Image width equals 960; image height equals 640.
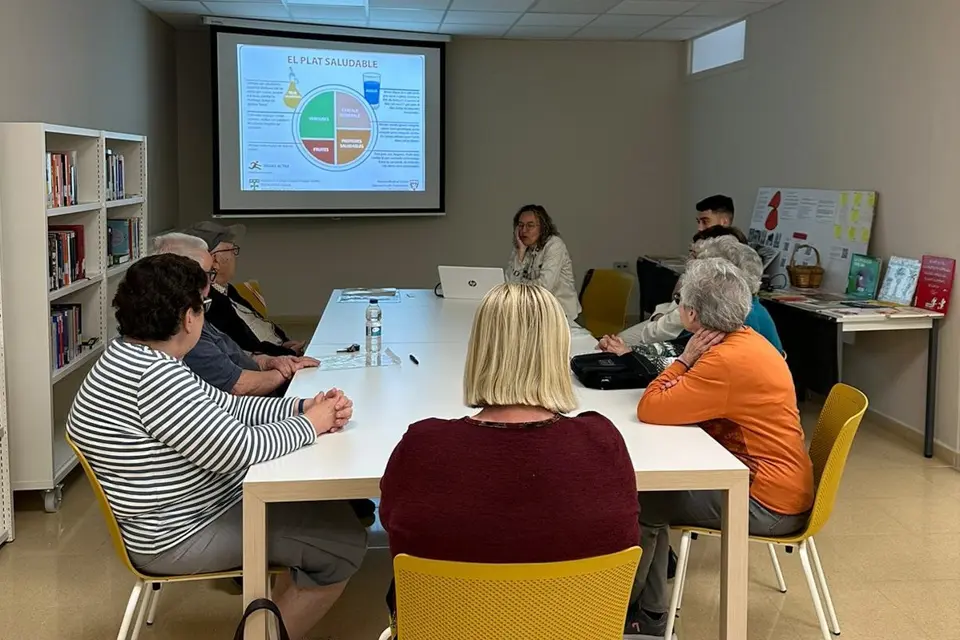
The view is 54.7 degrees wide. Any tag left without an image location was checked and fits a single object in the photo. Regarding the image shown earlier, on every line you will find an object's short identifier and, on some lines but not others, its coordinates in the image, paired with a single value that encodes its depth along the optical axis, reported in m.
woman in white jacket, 5.32
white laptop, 5.12
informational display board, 5.21
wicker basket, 5.44
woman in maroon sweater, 1.62
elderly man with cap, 3.75
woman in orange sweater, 2.42
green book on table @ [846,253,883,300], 4.99
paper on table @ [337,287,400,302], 5.09
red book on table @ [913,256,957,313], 4.49
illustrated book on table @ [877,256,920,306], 4.73
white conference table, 2.03
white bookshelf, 3.52
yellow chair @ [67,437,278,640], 2.15
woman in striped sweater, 2.08
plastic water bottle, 3.33
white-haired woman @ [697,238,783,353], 3.37
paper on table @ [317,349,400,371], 3.20
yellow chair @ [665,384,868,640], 2.40
